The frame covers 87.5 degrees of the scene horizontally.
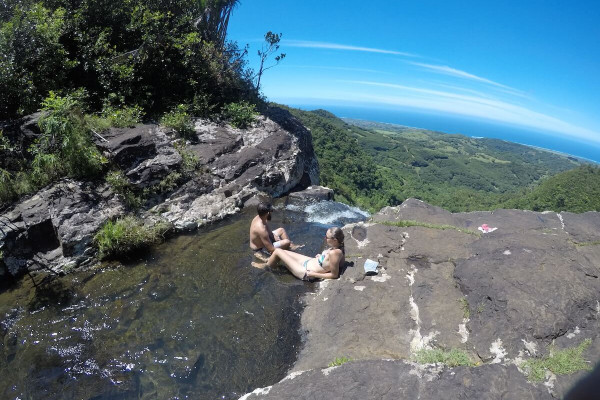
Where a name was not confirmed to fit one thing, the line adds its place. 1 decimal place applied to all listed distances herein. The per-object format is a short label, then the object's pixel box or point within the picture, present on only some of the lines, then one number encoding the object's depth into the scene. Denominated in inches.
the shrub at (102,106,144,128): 464.1
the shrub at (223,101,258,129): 623.2
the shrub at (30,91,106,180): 367.2
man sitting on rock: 335.6
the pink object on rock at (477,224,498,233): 359.6
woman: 289.1
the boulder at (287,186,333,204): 558.3
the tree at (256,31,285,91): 813.9
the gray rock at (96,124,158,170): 422.3
